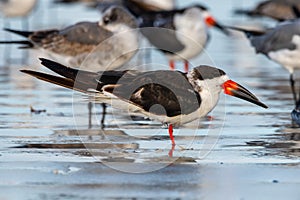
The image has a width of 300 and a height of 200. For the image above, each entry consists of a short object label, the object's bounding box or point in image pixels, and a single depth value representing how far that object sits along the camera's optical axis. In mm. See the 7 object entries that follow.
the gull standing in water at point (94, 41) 10641
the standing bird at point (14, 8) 19625
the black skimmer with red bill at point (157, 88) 7602
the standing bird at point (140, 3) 15625
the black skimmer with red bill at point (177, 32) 13938
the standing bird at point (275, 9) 18953
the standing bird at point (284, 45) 11477
